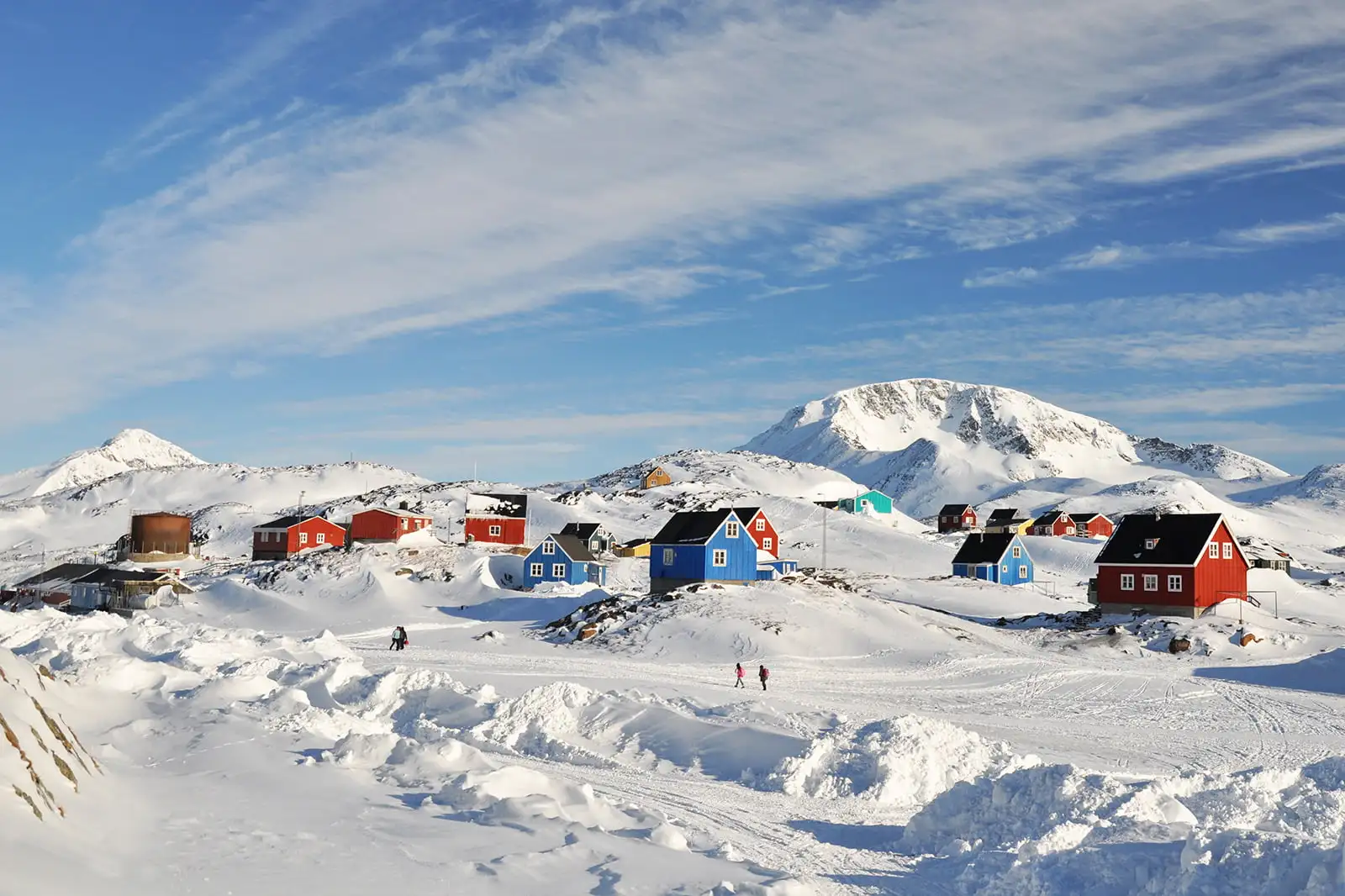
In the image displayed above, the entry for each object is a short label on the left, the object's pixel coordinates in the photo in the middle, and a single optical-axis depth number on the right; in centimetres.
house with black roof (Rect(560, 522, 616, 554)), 8631
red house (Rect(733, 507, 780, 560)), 7469
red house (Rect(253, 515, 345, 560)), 8819
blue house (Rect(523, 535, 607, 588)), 7112
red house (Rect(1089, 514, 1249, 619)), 5581
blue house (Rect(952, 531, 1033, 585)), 7644
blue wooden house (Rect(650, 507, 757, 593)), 6034
